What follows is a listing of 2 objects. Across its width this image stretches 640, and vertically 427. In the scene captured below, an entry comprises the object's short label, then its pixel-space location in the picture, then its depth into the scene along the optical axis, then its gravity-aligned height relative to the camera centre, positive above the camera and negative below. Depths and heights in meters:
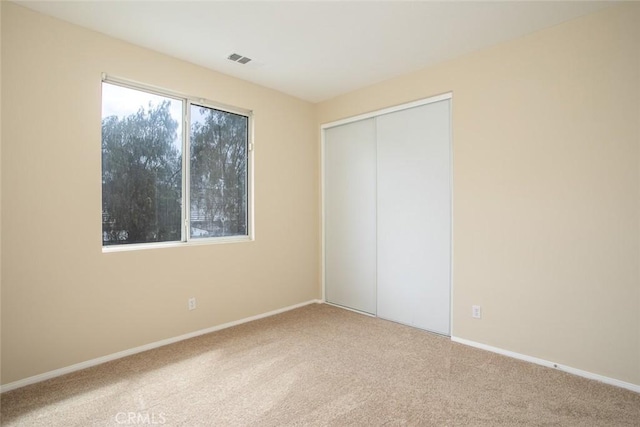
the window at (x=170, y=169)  2.79 +0.46
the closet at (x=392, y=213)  3.26 +0.03
